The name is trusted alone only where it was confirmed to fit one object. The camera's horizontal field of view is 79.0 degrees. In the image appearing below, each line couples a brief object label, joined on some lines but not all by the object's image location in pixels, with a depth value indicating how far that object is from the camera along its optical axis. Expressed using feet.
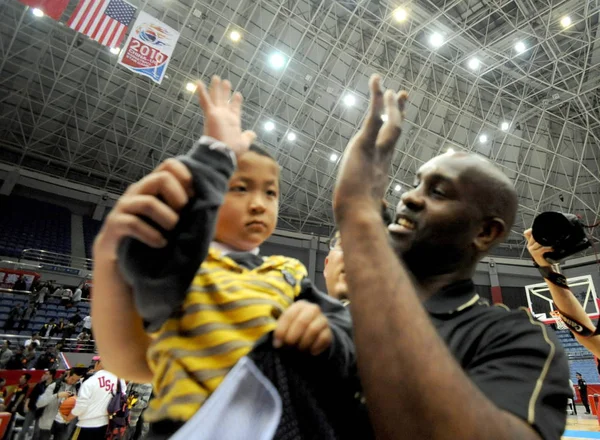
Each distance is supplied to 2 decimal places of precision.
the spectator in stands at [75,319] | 36.50
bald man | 1.99
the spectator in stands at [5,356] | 24.20
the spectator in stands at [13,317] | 33.96
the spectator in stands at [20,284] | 36.63
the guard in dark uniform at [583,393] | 36.50
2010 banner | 28.84
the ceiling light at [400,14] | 39.78
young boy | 2.29
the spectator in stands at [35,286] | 37.34
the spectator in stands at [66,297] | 39.06
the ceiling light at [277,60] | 44.57
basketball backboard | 49.85
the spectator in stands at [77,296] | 37.96
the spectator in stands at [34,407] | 19.13
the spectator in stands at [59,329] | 34.25
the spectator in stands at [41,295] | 36.65
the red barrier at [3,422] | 16.85
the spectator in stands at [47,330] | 33.50
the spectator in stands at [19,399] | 20.82
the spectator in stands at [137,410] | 17.95
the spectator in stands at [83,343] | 33.17
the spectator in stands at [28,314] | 34.94
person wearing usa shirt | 15.94
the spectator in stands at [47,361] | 25.81
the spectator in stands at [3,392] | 19.78
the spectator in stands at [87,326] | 33.55
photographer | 6.57
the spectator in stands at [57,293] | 38.81
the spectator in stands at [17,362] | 24.52
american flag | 26.42
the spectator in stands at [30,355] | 25.79
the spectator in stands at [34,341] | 27.68
